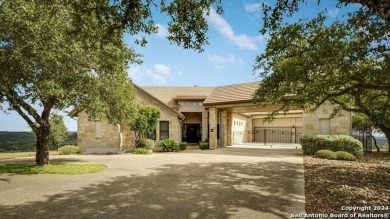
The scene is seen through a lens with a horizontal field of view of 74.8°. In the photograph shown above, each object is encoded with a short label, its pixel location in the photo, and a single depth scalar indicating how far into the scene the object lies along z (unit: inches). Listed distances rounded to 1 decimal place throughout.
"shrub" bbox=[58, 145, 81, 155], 780.0
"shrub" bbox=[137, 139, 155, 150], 819.4
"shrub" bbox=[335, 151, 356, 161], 542.2
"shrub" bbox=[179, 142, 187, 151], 890.7
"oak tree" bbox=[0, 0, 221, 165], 277.3
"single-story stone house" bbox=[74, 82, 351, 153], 757.3
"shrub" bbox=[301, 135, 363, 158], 591.5
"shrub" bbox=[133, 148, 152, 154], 769.6
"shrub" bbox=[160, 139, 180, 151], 847.1
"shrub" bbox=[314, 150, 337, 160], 553.9
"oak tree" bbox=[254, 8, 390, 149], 324.2
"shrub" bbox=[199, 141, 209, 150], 918.2
